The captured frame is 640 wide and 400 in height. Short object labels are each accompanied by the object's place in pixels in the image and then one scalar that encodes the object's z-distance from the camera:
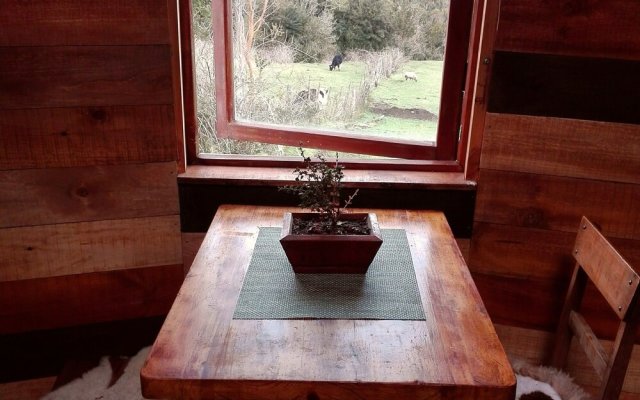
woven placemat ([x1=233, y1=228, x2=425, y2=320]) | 1.23
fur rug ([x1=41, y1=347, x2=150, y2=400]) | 1.75
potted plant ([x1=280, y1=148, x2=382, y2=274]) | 1.37
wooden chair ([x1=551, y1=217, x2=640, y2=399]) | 1.36
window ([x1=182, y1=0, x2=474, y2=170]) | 1.87
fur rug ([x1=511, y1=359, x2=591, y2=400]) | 1.59
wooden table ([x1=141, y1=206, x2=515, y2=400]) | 1.02
